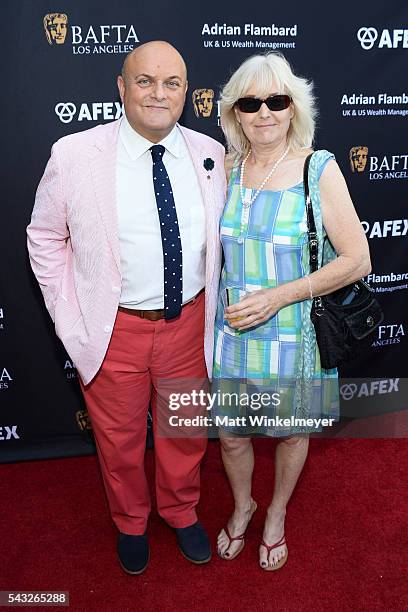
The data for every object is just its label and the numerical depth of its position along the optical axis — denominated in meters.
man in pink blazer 2.21
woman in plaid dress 2.18
